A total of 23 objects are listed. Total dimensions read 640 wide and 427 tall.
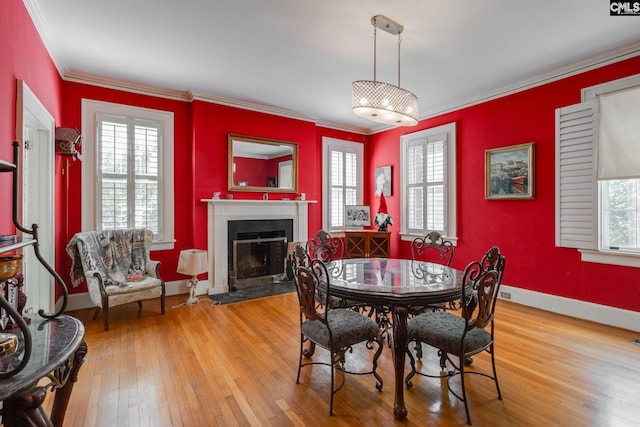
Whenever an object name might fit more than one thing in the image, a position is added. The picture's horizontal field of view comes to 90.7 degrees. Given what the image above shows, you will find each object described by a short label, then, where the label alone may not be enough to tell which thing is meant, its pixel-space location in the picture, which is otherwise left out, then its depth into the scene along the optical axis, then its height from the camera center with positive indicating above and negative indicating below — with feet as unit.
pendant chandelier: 8.67 +3.19
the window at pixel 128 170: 12.93 +1.81
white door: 9.56 +0.38
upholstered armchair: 10.98 -2.12
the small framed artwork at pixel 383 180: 19.39 +2.00
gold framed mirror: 15.75 +2.49
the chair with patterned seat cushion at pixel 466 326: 6.18 -2.51
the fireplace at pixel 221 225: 14.96 -0.63
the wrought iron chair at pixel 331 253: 8.97 -1.73
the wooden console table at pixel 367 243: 17.61 -1.79
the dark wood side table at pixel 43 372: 3.04 -1.66
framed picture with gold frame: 12.92 +1.74
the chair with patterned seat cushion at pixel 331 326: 6.60 -2.55
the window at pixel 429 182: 15.97 +1.65
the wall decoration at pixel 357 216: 19.30 -0.23
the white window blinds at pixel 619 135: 10.14 +2.58
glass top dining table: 6.50 -1.67
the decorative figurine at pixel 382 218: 17.93 -0.32
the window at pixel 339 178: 19.42 +2.18
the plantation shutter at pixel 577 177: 11.21 +1.34
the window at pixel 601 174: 10.36 +1.36
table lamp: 13.15 -2.23
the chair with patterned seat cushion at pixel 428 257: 8.36 -2.15
